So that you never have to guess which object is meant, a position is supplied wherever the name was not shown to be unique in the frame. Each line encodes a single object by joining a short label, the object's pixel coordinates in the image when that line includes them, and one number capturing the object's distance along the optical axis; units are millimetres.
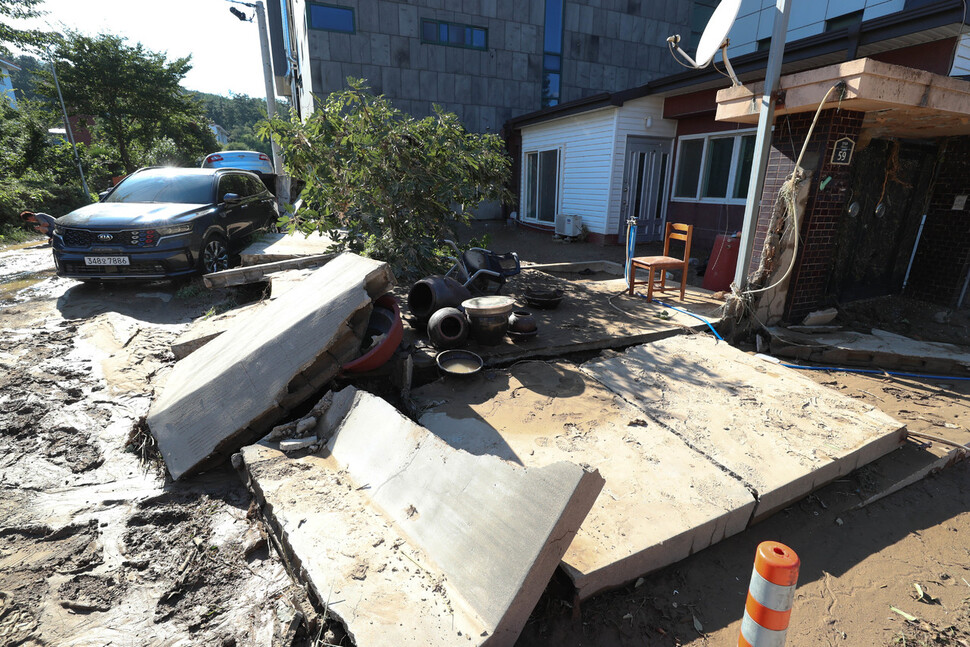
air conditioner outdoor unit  12367
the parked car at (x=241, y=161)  16391
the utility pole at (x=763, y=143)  4832
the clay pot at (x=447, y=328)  4438
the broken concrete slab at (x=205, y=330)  4508
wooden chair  6074
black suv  6191
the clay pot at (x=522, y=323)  4809
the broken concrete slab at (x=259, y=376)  3201
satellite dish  4750
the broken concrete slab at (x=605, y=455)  2393
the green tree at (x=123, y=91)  18625
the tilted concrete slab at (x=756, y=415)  3004
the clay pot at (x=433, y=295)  4875
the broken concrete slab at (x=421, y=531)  1873
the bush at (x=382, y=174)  6086
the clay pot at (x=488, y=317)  4531
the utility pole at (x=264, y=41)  14591
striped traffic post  1450
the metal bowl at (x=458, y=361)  4273
